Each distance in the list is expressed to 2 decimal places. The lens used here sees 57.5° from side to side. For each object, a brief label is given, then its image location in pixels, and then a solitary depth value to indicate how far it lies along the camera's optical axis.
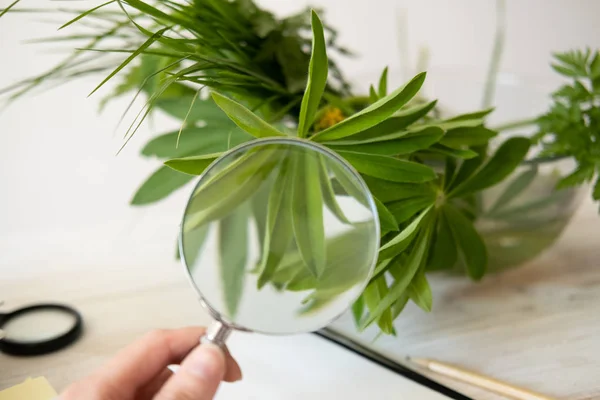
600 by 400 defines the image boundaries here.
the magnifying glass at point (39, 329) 0.53
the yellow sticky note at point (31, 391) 0.48
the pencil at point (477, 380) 0.48
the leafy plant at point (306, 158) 0.41
